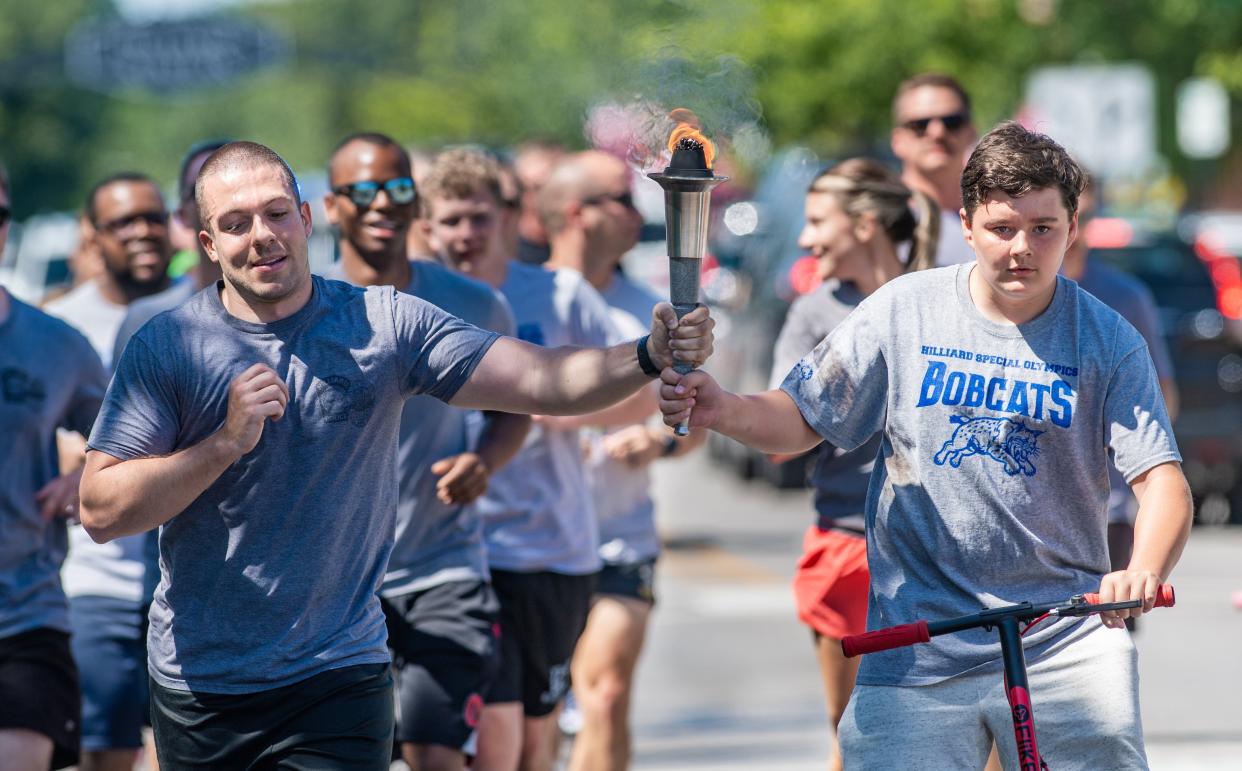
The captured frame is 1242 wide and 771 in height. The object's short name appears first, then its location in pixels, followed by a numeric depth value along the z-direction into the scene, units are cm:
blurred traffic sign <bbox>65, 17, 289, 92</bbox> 7537
